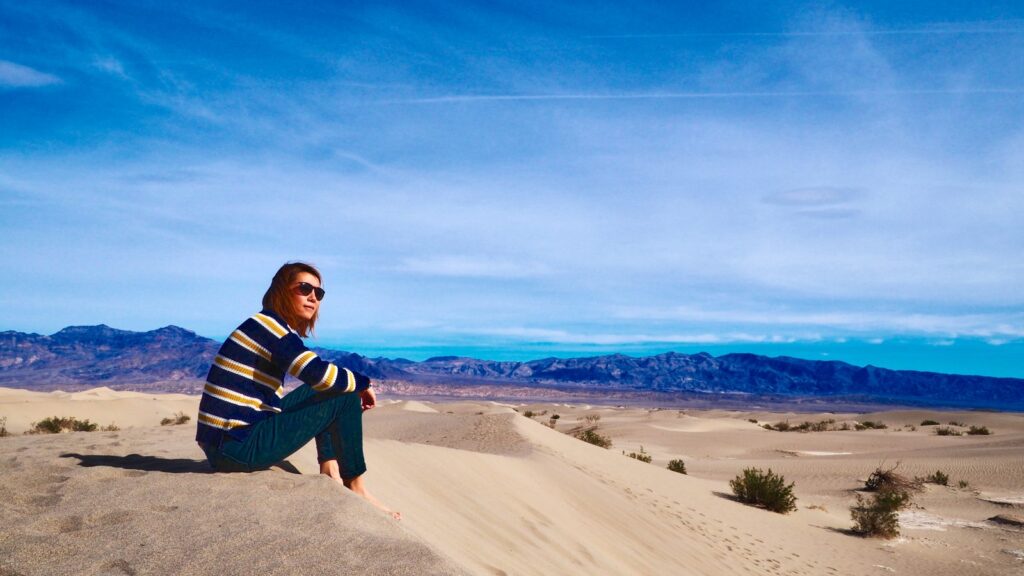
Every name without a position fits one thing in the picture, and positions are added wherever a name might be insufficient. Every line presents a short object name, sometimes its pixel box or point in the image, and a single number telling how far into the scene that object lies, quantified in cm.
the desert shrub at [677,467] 1739
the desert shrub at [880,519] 1180
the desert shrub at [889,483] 1614
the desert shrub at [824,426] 3570
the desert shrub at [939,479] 1716
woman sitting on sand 425
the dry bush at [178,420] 2151
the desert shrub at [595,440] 2025
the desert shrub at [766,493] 1318
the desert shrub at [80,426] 1644
